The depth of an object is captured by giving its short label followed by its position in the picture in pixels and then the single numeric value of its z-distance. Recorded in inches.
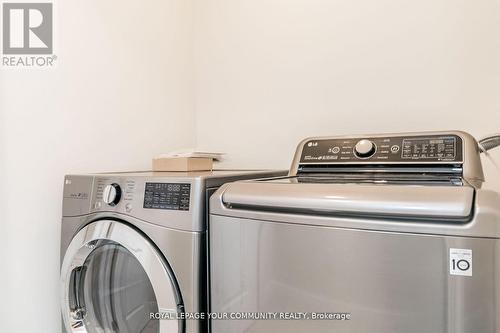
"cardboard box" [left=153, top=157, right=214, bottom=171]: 51.5
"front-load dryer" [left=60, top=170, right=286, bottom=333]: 37.7
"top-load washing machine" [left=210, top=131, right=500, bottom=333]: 25.3
